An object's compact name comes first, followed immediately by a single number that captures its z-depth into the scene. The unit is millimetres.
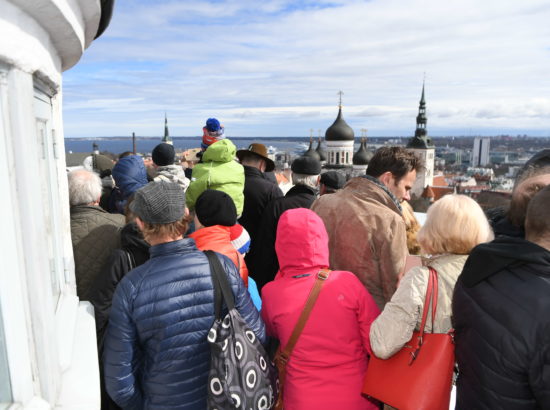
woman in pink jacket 2002
